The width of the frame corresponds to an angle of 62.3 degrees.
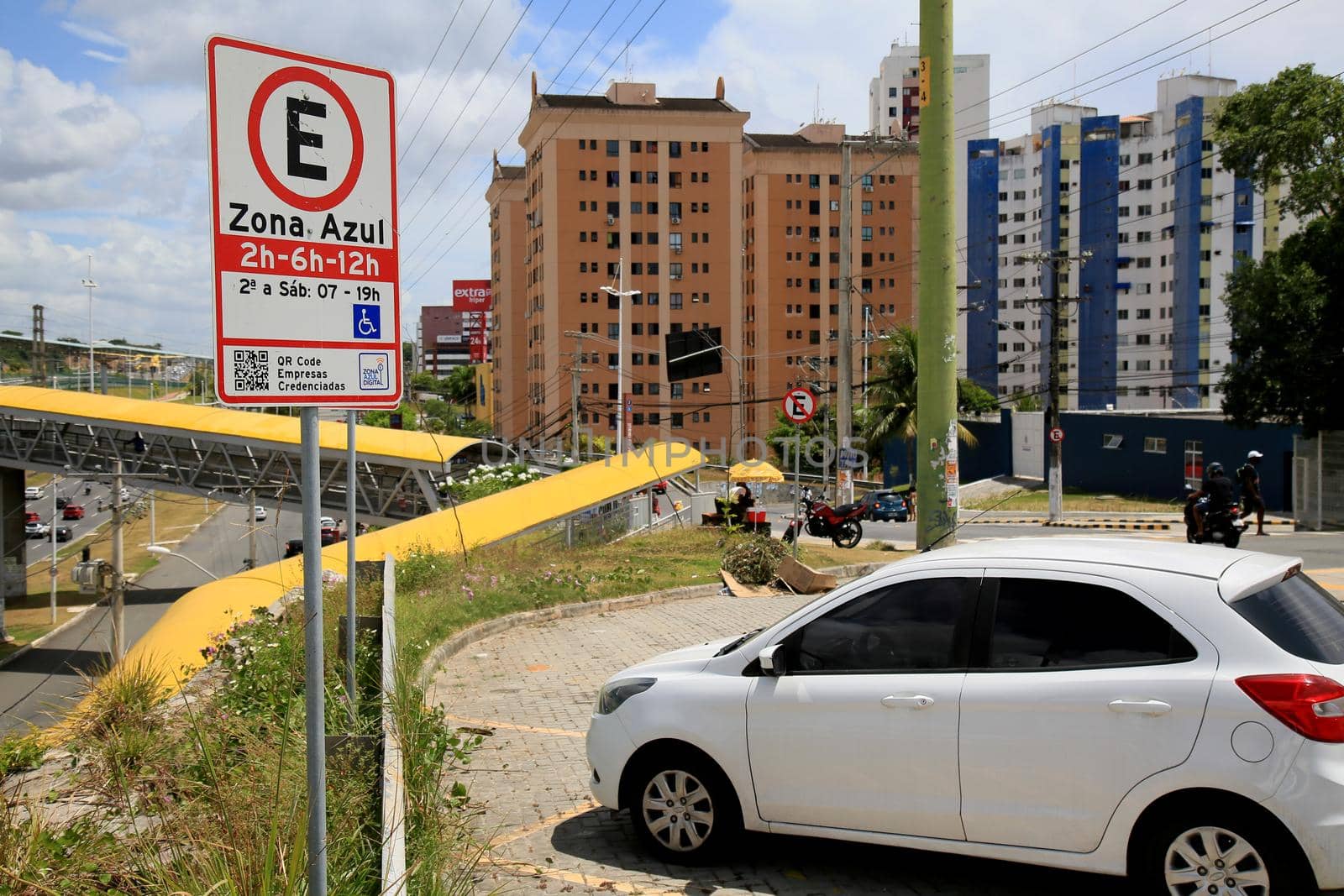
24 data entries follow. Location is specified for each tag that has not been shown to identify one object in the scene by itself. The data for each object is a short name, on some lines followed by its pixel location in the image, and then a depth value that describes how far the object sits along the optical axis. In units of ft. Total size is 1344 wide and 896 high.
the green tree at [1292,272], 109.29
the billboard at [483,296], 645.59
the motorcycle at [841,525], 87.86
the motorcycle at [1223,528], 63.77
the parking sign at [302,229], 9.31
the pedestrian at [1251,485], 77.12
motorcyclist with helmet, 64.08
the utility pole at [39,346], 236.49
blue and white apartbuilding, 295.89
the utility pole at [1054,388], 123.54
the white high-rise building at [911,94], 329.93
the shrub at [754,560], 51.78
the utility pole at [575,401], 168.35
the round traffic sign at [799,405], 60.13
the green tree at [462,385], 456.45
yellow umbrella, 116.16
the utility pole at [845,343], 99.60
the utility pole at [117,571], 35.61
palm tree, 165.17
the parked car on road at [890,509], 145.59
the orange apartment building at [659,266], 285.23
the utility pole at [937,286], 53.42
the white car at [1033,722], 14.25
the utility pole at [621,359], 152.25
